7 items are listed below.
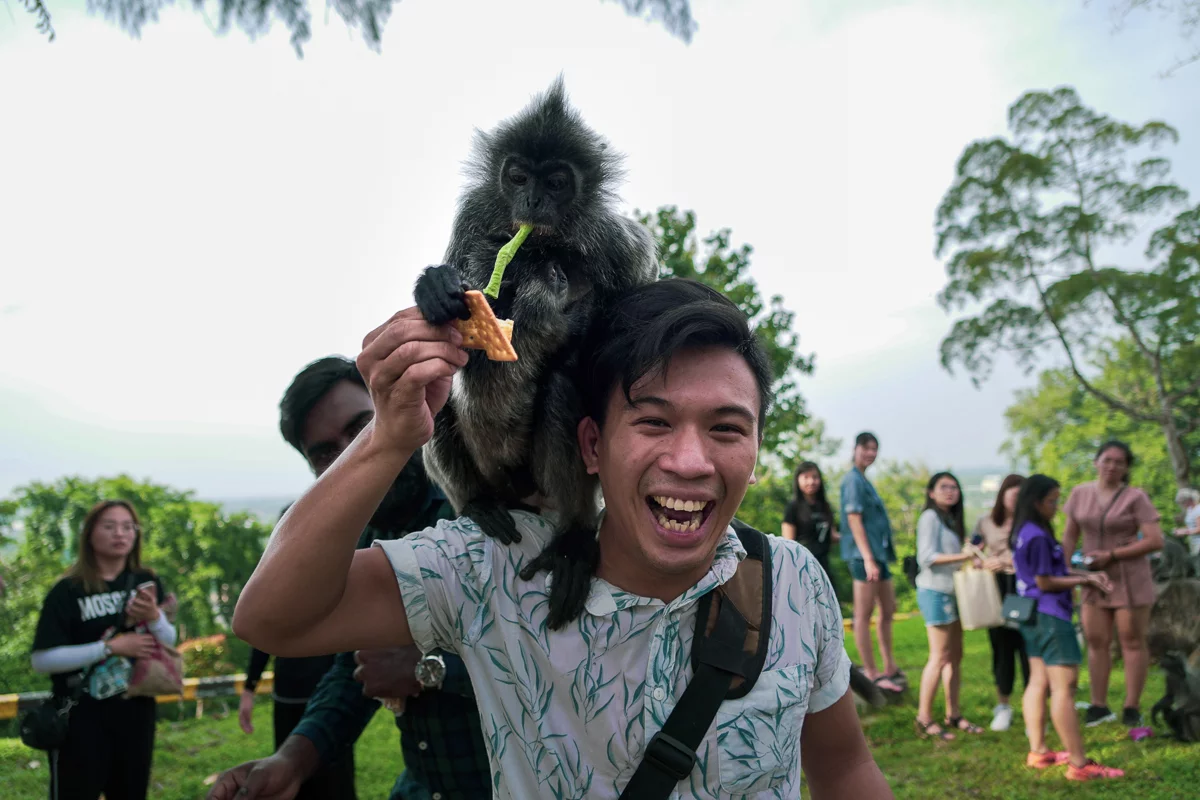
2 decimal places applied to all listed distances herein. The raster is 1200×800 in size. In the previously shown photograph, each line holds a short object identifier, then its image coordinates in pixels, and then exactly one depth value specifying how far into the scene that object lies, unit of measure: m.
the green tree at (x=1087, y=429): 20.86
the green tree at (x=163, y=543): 9.09
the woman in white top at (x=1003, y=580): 6.38
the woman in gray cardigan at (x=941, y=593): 6.25
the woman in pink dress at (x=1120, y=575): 6.27
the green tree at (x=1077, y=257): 18.48
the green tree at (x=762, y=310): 12.18
